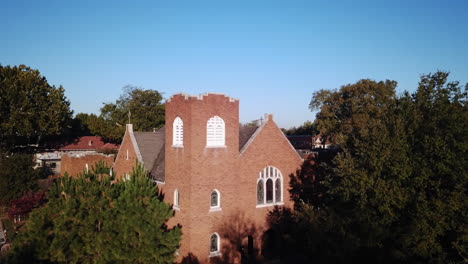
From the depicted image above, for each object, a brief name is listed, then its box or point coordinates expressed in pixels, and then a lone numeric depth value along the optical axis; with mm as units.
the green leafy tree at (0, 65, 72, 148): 53344
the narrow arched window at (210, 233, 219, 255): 23172
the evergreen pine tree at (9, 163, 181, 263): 17609
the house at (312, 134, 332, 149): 51169
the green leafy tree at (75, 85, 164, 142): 63844
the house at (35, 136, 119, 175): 60844
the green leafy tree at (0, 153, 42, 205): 37688
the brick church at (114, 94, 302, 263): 22344
